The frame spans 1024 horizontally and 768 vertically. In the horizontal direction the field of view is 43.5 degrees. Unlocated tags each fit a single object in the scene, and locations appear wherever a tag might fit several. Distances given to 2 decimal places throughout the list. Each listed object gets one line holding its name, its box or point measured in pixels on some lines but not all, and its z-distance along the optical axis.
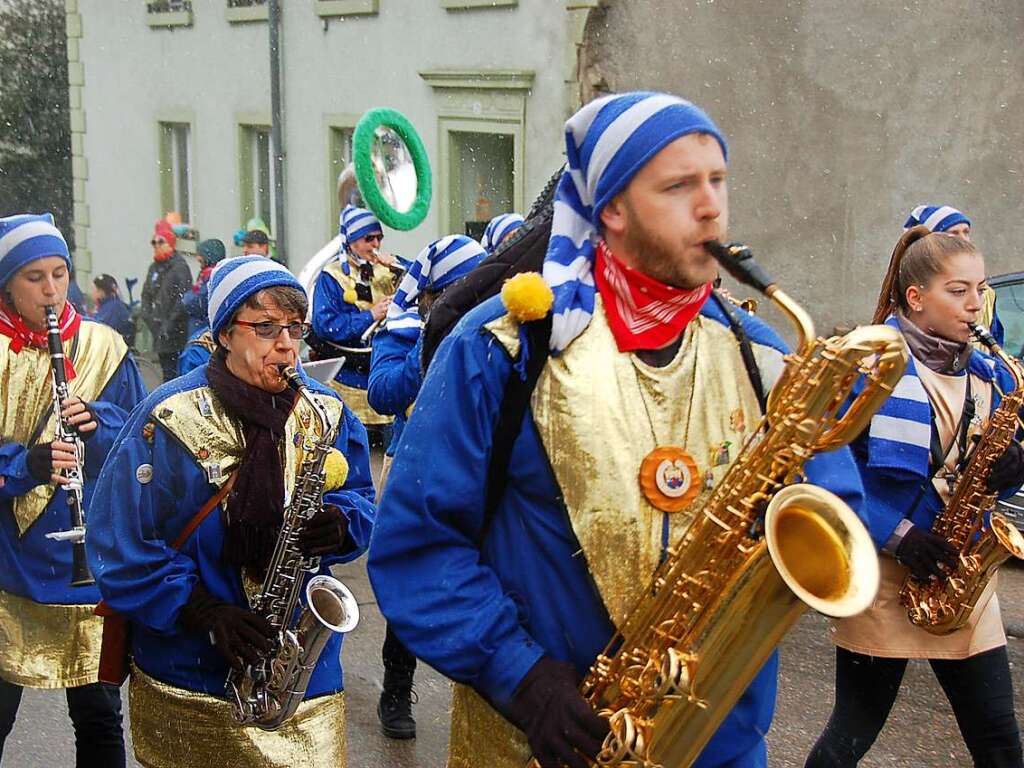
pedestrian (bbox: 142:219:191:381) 12.26
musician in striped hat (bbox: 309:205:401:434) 7.56
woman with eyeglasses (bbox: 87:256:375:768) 3.12
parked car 7.27
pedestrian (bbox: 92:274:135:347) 13.23
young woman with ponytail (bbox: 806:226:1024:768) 3.68
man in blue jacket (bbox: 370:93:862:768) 2.21
